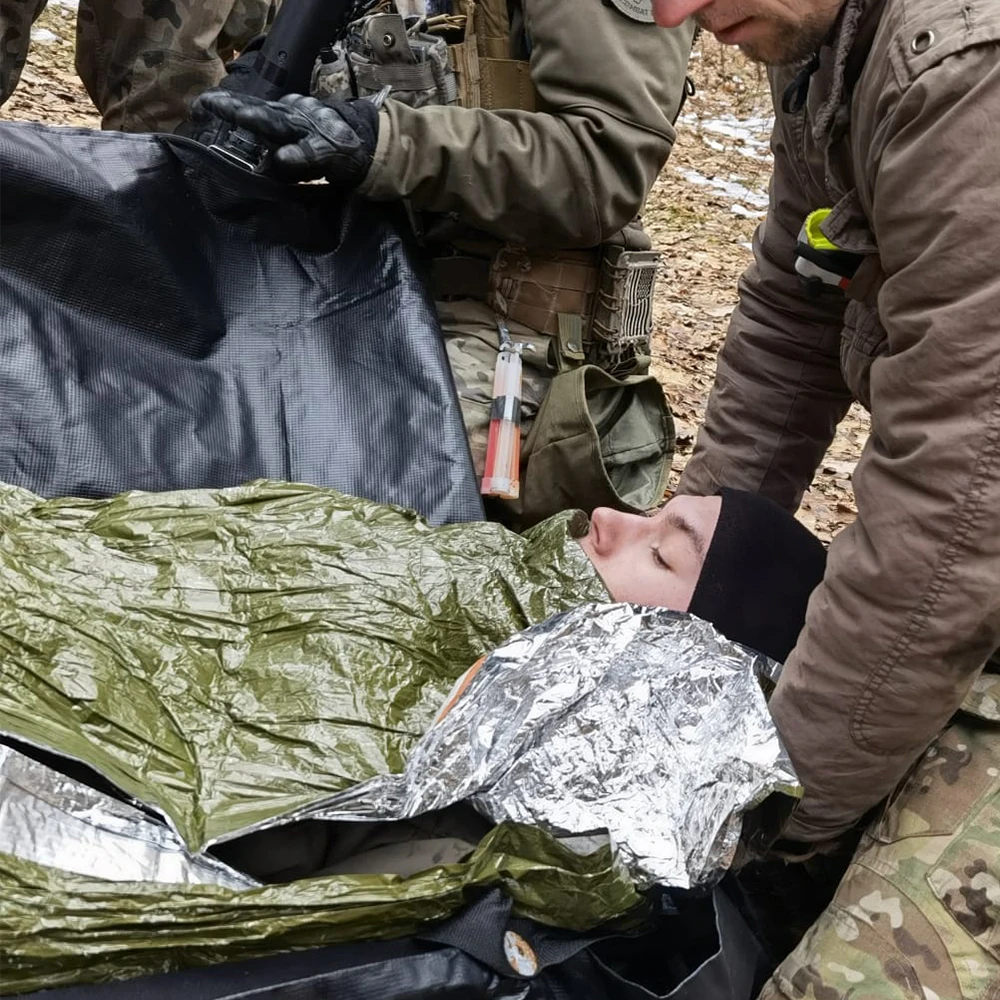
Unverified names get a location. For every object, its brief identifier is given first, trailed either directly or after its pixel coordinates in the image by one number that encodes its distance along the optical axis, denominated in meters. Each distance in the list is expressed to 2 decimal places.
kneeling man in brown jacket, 0.78
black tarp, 1.06
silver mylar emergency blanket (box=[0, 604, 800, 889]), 0.78
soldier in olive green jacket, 1.17
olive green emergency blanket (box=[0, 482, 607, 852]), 0.84
